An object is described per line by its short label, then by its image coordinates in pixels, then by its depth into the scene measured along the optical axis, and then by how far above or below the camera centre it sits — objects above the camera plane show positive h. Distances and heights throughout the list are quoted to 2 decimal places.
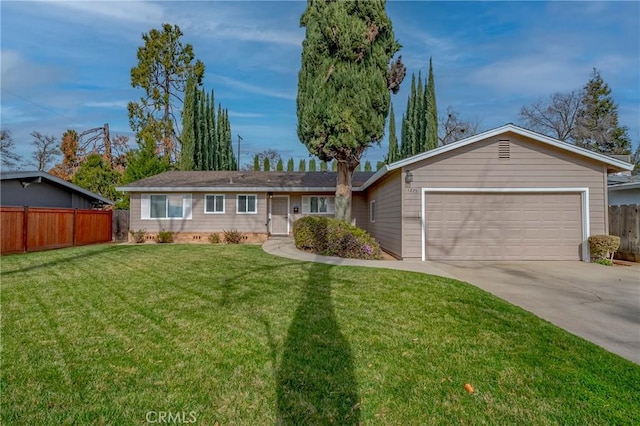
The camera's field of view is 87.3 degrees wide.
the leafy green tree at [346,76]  11.33 +4.90
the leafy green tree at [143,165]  19.22 +3.14
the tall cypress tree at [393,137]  28.02 +6.74
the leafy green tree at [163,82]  27.33 +11.28
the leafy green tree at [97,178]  21.98 +2.68
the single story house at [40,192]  12.16 +1.10
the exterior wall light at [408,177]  9.46 +1.15
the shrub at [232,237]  15.26 -0.87
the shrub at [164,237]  15.34 -0.86
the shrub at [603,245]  8.97 -0.76
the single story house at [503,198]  9.50 +0.55
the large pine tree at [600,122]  26.48 +7.52
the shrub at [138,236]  15.44 -0.82
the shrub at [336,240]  9.47 -0.66
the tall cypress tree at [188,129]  24.53 +6.68
